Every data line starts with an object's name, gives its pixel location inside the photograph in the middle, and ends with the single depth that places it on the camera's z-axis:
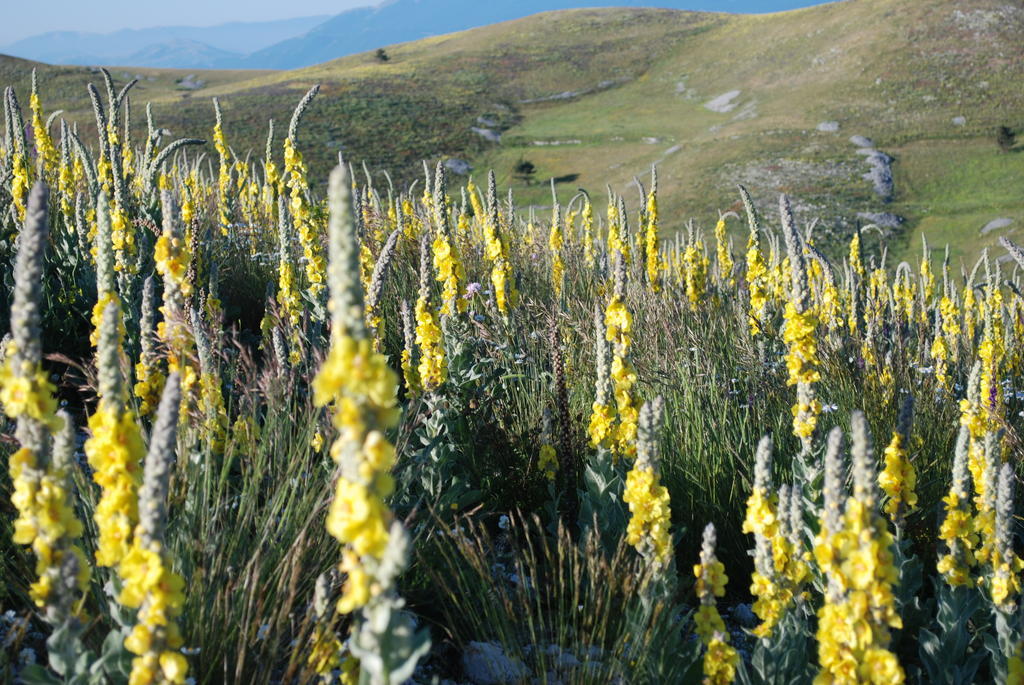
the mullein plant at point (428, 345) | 3.43
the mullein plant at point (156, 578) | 1.47
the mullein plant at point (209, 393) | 2.71
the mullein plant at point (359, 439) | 1.27
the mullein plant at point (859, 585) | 1.66
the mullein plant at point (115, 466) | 1.59
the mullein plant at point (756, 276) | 4.43
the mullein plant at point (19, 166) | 4.93
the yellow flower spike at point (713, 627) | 2.07
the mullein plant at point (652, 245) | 6.32
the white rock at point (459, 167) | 35.28
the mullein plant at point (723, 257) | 7.20
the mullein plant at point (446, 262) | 4.10
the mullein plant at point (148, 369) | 2.81
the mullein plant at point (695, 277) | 5.84
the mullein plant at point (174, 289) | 2.71
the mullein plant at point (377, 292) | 3.32
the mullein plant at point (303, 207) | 4.34
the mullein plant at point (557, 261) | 6.01
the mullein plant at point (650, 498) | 2.25
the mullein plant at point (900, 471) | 2.59
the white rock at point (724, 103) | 42.25
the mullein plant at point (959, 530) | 2.57
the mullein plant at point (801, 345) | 2.93
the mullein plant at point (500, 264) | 4.59
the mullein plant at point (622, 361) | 2.93
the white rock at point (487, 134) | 41.56
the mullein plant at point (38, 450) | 1.53
